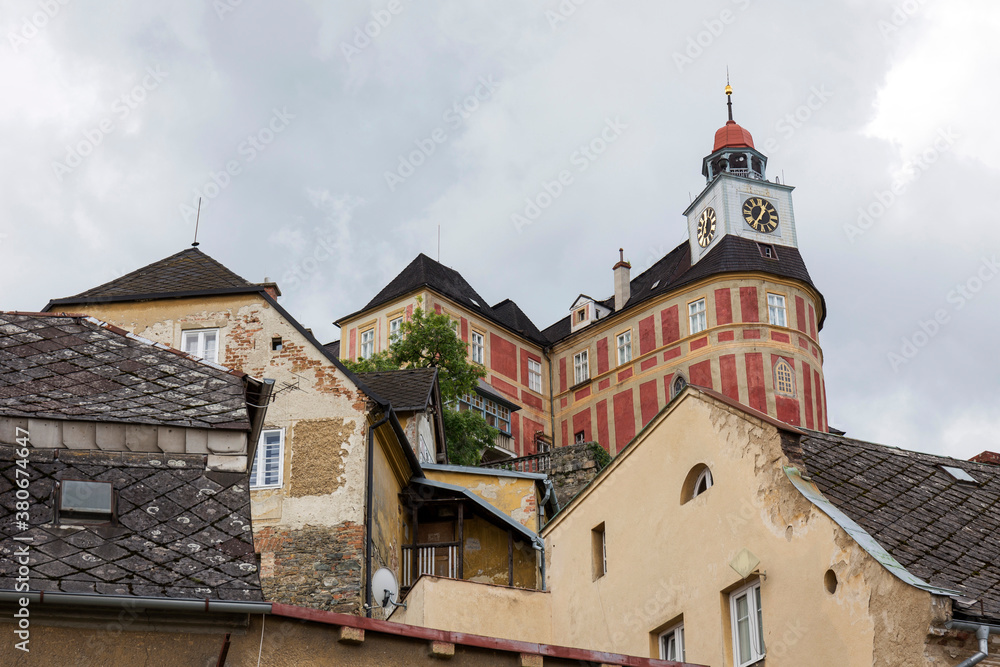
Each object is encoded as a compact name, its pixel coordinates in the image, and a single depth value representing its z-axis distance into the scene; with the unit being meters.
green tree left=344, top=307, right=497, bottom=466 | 40.41
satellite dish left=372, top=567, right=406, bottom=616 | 20.66
